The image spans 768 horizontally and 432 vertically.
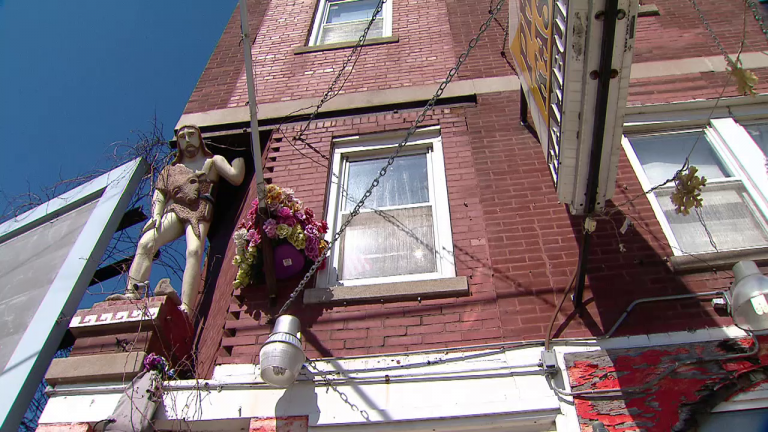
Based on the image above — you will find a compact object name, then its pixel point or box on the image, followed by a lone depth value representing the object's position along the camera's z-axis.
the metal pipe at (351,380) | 4.11
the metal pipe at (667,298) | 4.41
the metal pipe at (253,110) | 4.74
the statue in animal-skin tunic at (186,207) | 5.34
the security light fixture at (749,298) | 3.64
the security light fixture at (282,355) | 3.81
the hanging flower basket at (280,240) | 5.00
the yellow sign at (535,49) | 4.12
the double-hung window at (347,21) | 8.75
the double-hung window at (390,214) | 5.27
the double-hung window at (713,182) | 5.04
